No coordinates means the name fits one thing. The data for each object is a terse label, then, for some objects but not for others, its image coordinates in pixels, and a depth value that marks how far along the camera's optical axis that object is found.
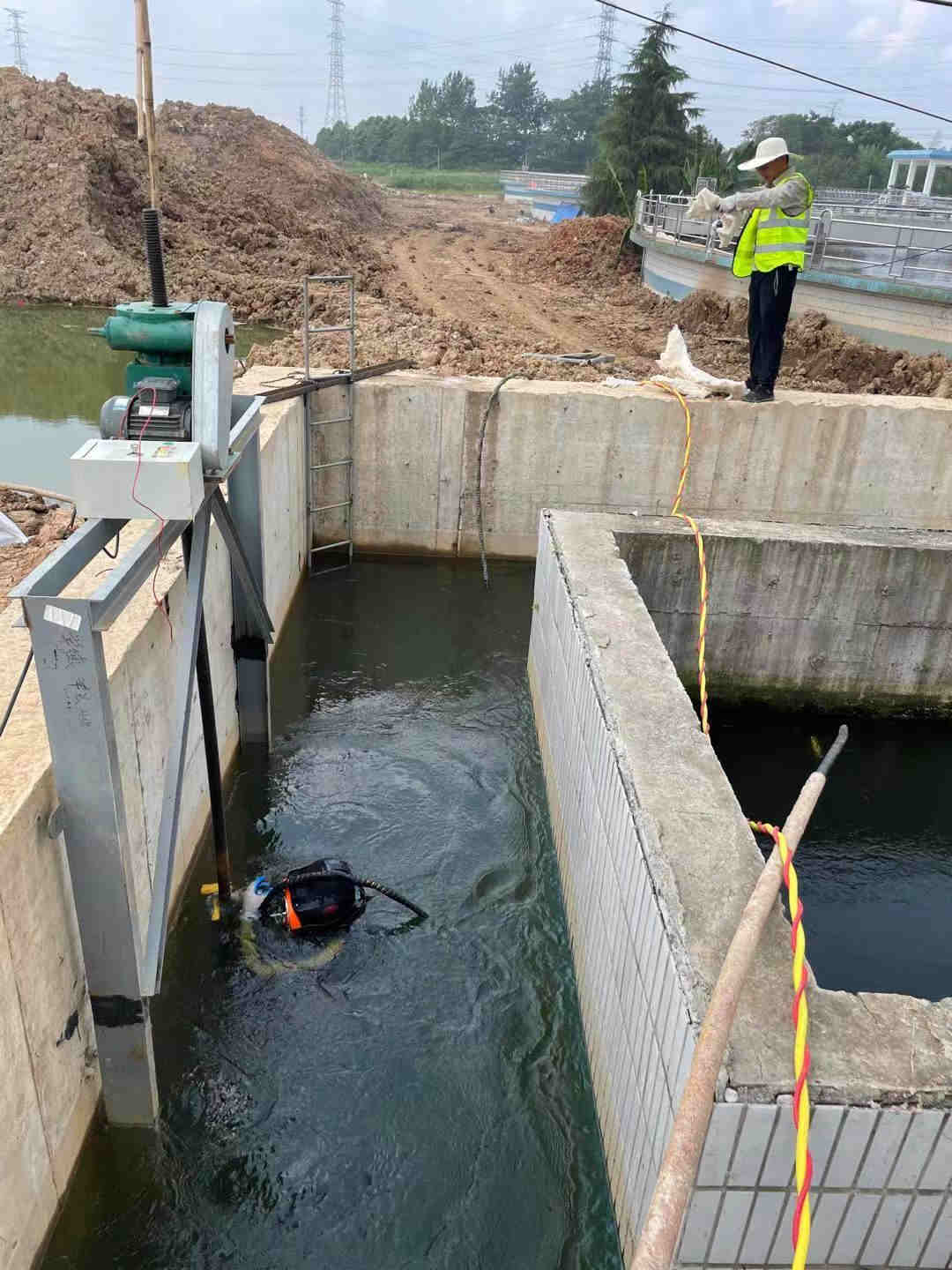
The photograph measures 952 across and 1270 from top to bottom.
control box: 3.74
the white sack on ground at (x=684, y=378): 10.84
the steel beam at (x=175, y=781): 3.93
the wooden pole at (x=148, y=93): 3.75
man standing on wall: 8.86
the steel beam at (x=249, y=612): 6.26
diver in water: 5.34
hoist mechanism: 3.80
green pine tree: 35.25
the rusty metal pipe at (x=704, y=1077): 1.96
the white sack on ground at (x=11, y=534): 7.64
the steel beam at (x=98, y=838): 3.27
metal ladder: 10.44
